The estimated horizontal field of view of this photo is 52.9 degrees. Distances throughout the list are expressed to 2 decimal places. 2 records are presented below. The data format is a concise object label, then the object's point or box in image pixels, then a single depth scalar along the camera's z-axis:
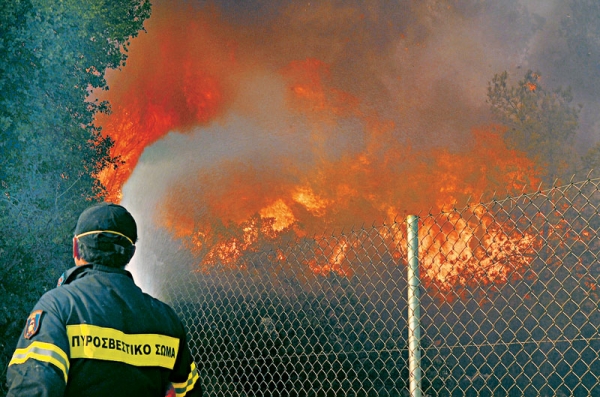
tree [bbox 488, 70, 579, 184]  24.02
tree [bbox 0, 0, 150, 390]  12.01
